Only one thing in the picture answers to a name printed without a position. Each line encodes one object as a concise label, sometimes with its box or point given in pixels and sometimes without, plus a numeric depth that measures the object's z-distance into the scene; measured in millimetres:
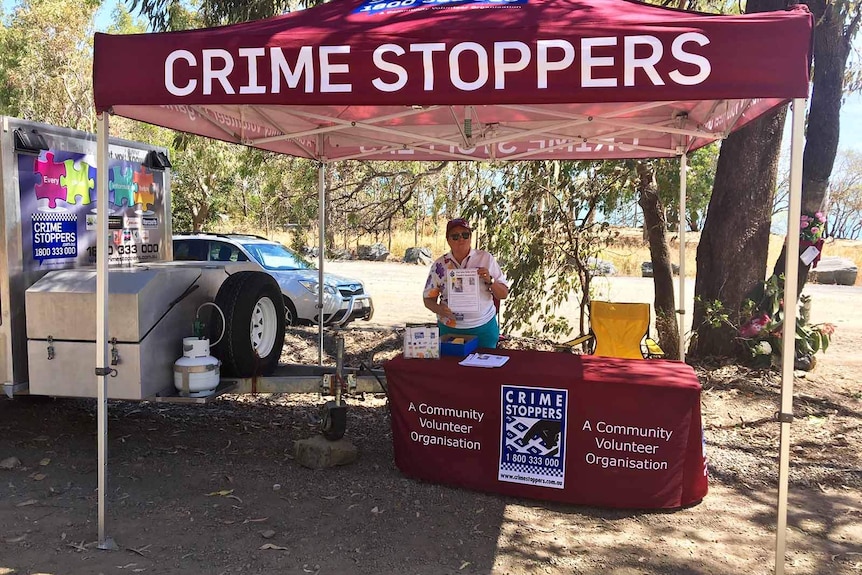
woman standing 5039
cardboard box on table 4426
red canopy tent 2986
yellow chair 6543
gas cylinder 4199
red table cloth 3867
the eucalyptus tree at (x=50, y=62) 23531
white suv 9508
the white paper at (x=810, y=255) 6656
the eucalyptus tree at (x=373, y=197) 9503
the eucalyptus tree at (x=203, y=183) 18312
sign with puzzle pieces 4324
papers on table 4223
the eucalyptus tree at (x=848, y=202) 54966
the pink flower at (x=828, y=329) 7163
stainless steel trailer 4020
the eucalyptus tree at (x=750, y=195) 7094
